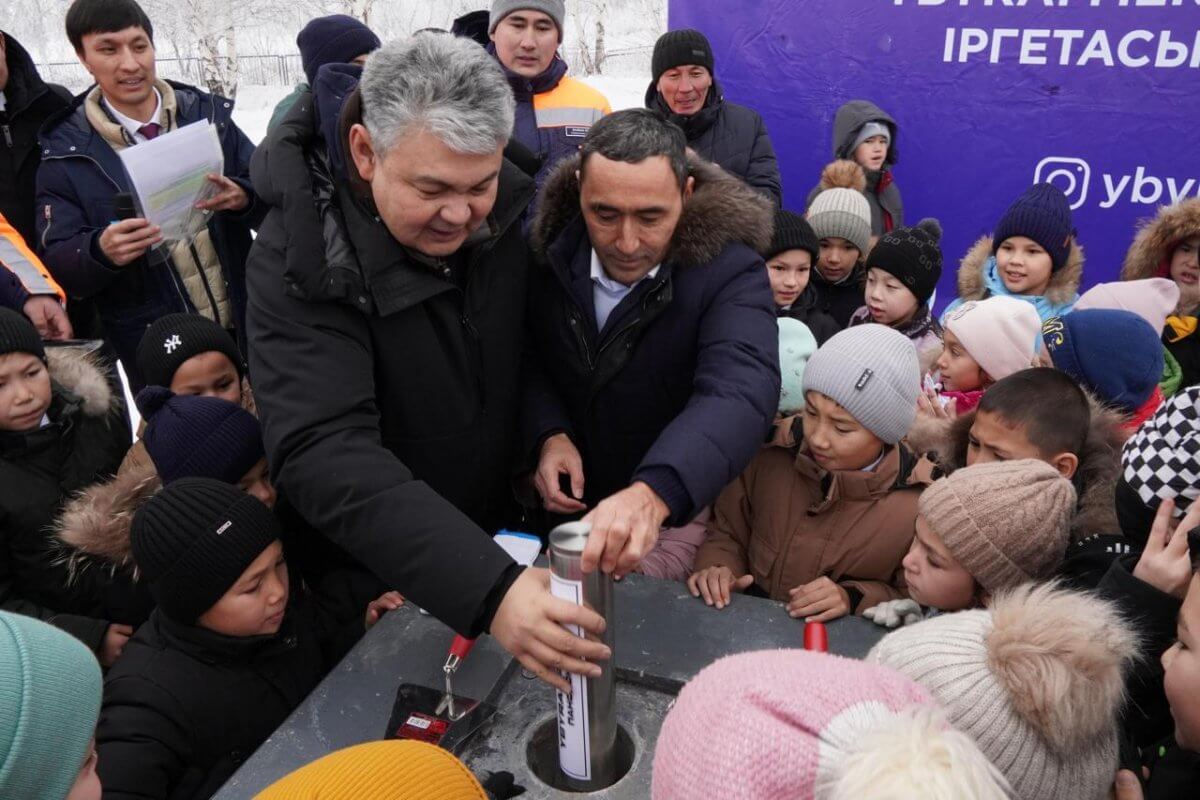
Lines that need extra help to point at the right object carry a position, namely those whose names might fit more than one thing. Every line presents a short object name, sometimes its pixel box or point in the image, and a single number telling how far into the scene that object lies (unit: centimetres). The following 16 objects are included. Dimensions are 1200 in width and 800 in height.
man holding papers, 300
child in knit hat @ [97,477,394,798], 145
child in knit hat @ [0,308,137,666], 211
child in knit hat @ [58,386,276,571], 189
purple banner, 432
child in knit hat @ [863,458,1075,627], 150
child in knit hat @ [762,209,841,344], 330
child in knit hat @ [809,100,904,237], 468
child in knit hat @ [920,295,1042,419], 267
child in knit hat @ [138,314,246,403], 244
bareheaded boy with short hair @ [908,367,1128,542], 192
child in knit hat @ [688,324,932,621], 187
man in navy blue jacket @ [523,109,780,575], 180
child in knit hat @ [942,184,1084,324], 332
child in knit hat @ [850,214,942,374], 328
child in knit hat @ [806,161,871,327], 374
